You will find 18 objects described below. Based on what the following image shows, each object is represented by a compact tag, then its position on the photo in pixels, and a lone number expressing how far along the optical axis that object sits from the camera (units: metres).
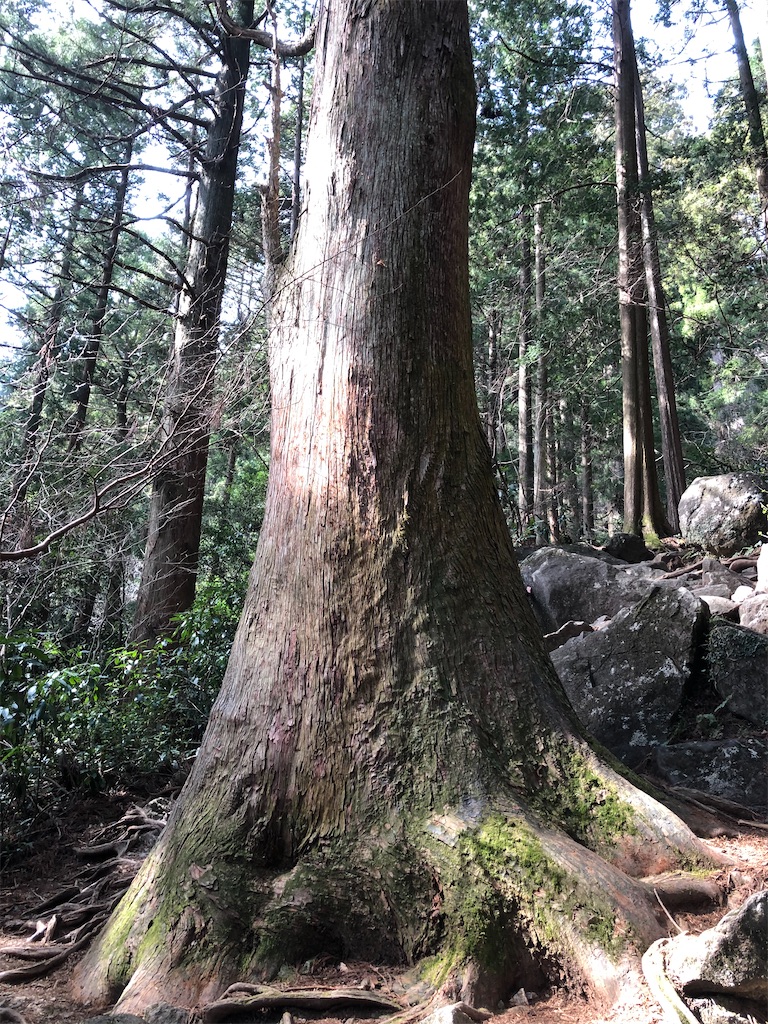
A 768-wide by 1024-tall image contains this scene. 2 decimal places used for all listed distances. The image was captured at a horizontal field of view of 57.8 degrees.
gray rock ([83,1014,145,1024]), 2.10
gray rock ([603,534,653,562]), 9.81
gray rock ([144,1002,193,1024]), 2.19
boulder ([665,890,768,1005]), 1.87
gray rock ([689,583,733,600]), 6.91
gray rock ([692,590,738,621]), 5.67
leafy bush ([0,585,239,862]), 4.33
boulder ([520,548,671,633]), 6.93
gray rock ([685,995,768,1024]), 1.87
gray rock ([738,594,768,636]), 5.11
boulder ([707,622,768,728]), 4.16
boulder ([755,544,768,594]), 6.18
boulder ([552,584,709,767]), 4.29
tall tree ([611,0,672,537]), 11.05
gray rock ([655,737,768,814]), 3.57
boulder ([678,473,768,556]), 9.24
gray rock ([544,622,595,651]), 6.36
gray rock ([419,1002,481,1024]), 1.97
